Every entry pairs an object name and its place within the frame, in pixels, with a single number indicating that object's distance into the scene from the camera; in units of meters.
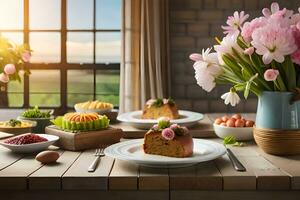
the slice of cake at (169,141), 1.37
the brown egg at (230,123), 1.75
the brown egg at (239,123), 1.75
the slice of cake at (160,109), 2.17
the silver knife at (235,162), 1.28
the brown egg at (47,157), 1.36
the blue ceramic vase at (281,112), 1.46
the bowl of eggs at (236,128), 1.73
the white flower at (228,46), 1.47
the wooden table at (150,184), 1.21
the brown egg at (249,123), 1.76
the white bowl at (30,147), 1.48
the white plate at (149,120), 1.97
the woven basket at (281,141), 1.46
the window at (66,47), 4.10
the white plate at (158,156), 1.28
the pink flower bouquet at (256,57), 1.35
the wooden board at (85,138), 1.58
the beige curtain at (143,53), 3.78
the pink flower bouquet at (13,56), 1.95
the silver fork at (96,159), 1.29
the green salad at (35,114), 1.93
